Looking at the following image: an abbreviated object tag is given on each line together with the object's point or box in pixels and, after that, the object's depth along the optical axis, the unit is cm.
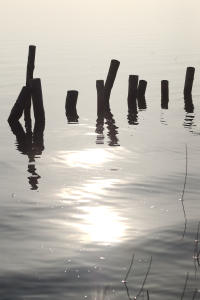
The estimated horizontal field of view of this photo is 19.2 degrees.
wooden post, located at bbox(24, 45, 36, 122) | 1897
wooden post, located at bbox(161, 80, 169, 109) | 2251
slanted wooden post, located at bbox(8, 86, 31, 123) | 1795
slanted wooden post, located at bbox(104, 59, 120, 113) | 2092
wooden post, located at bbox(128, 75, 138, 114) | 2135
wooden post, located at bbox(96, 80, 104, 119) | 1927
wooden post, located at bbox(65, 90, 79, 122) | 1998
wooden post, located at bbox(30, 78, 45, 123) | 1736
